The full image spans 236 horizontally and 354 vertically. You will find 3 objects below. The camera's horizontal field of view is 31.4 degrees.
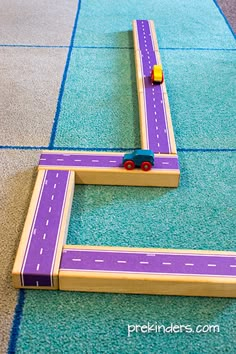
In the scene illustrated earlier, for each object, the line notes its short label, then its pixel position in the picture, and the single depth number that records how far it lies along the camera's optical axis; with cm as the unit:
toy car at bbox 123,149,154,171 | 105
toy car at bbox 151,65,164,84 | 139
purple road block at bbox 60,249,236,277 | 82
